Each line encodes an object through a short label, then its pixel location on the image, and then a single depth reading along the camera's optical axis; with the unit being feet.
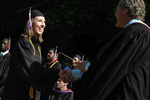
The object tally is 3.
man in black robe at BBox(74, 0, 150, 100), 7.00
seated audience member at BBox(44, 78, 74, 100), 18.42
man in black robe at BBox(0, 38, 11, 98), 27.71
